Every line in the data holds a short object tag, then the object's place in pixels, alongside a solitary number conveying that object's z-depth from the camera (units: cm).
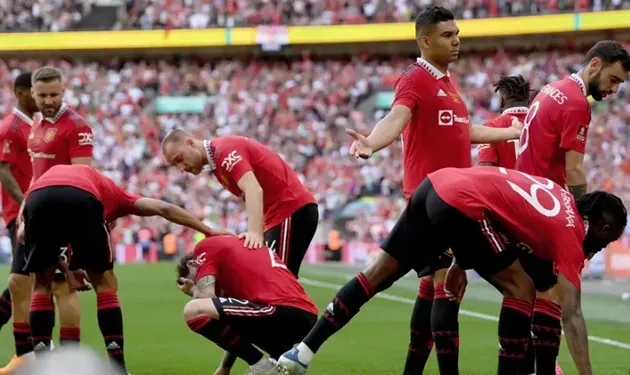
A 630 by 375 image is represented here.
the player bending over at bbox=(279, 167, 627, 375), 1177
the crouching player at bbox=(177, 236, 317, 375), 1336
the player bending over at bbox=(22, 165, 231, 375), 1366
